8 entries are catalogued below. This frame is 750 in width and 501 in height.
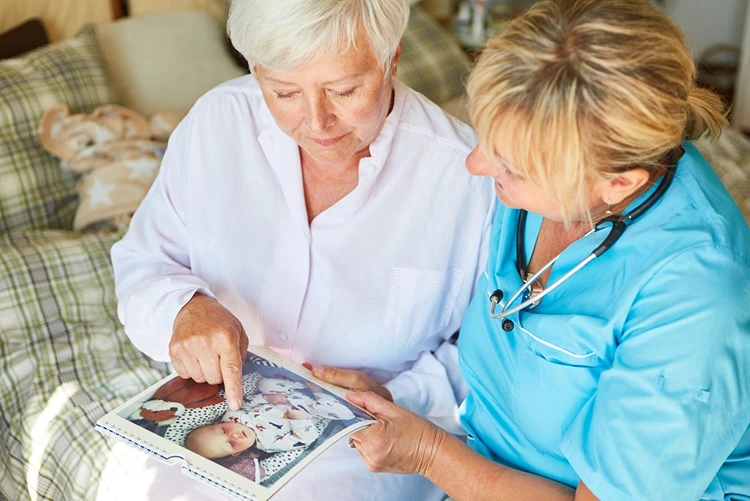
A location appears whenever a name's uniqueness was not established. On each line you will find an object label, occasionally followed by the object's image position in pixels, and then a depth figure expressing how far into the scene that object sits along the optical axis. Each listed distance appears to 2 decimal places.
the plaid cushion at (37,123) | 1.90
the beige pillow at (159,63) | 2.31
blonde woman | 0.90
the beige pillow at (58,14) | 2.27
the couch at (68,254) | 1.55
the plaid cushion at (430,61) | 2.78
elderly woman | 1.39
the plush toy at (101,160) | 1.95
